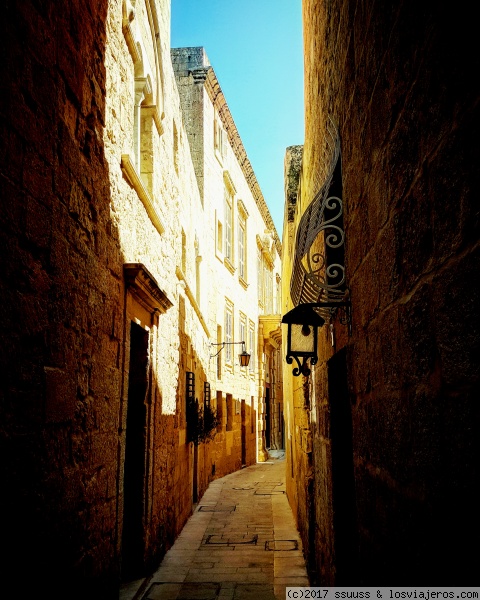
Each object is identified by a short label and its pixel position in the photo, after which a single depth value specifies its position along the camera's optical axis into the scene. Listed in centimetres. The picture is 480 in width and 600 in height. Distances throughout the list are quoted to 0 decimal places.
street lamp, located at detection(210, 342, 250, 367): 1485
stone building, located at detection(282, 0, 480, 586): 121
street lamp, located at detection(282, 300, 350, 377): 351
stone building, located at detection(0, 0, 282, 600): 248
